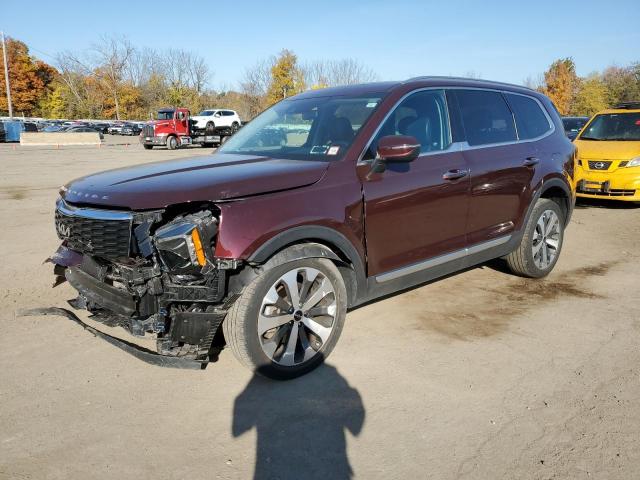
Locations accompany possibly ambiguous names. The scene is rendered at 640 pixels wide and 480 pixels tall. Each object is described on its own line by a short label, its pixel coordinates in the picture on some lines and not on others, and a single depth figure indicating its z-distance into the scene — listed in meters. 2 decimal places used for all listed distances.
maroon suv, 2.93
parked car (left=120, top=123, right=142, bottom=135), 52.72
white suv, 31.80
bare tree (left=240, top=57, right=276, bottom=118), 53.12
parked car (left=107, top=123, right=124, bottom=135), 53.41
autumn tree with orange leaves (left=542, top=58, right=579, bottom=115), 52.00
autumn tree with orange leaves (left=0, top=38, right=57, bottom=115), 66.94
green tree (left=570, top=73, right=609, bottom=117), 50.50
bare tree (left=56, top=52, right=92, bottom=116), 71.00
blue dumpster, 39.59
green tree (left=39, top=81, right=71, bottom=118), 70.81
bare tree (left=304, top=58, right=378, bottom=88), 49.62
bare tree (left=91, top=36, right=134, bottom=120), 69.88
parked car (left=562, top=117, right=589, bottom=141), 15.93
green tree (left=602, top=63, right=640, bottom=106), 47.41
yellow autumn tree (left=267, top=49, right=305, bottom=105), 49.41
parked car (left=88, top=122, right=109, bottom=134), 53.03
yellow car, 9.14
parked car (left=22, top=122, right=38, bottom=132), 41.93
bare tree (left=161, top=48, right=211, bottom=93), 63.88
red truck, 28.64
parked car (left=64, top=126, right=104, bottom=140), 46.78
